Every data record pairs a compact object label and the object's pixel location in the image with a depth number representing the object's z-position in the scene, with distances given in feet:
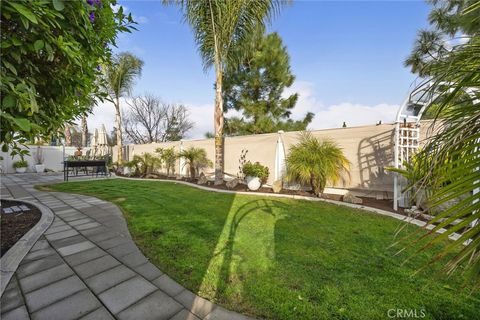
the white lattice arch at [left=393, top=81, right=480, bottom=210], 13.51
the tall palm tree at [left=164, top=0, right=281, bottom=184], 19.54
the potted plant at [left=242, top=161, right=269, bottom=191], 20.51
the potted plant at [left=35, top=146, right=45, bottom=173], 40.65
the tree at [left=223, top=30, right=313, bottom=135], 31.35
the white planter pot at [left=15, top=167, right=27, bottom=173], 38.82
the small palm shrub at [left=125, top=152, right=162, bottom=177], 33.37
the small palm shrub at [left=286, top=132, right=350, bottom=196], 16.47
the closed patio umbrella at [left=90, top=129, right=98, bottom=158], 37.28
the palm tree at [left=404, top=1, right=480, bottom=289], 1.99
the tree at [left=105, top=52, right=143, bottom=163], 36.70
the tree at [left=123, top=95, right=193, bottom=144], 70.69
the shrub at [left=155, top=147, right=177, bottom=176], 31.81
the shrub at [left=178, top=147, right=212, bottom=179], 27.45
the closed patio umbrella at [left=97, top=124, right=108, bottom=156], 35.76
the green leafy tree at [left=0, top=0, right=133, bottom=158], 3.05
